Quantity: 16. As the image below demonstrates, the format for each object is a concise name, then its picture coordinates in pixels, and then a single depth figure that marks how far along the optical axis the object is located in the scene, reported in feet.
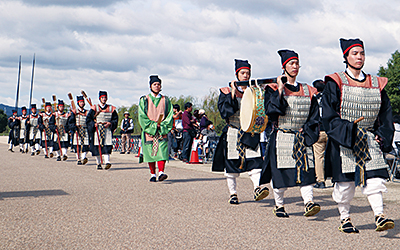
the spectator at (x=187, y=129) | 48.55
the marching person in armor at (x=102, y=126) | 41.83
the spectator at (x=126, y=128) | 68.28
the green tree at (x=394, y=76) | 143.74
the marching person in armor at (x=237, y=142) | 21.79
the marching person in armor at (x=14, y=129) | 76.43
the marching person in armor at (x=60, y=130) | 55.67
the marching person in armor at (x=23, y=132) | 72.02
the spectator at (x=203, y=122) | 47.26
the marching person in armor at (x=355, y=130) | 15.03
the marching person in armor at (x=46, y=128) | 59.82
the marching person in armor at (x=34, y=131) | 66.69
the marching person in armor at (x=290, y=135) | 17.92
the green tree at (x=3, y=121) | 216.74
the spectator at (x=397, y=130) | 31.65
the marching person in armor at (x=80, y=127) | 45.50
